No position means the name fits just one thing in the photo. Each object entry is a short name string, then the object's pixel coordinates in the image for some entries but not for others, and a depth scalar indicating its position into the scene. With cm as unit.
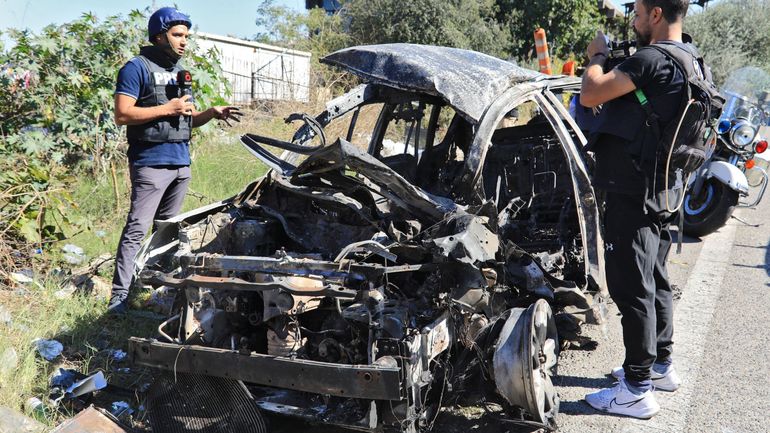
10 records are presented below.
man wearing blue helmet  445
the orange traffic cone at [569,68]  946
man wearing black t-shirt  319
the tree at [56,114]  516
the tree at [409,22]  1524
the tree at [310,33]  1164
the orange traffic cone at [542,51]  1069
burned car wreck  291
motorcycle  707
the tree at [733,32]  2452
